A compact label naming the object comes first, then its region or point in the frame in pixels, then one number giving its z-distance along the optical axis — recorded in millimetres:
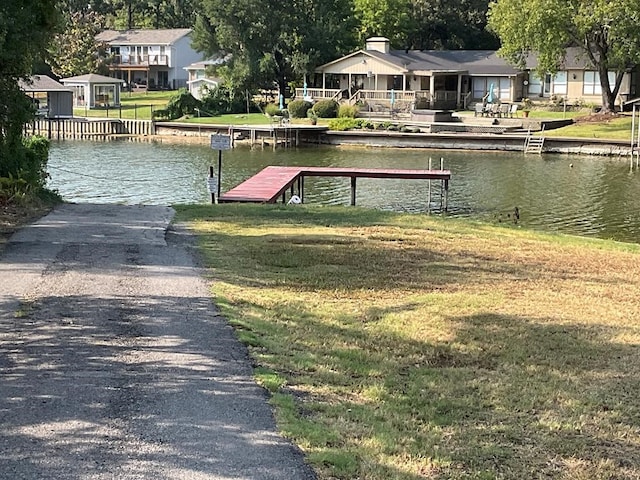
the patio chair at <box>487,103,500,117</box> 55781
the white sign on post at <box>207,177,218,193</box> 23453
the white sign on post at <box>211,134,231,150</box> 21900
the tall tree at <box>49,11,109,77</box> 76875
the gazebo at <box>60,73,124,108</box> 70438
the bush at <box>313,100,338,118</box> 59531
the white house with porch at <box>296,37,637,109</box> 60438
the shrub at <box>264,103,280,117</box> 61188
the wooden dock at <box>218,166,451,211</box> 24781
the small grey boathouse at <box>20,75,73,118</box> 61906
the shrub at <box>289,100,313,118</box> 60094
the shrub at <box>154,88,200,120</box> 63062
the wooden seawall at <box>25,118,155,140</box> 59031
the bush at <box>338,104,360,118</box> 58375
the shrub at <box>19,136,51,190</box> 18391
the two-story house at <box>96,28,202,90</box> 84750
